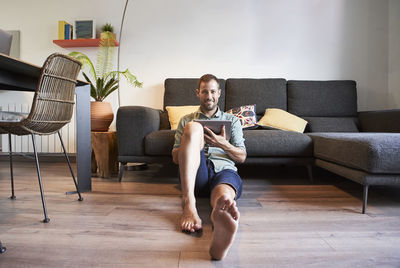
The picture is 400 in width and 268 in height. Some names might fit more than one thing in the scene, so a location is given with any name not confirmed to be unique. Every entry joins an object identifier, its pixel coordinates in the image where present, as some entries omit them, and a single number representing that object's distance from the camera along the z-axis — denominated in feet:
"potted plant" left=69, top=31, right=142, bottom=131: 7.47
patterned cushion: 7.41
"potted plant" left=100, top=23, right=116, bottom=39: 9.19
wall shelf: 9.18
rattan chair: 3.85
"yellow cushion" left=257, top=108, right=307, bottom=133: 7.34
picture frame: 9.29
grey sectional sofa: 4.22
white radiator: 9.95
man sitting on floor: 2.76
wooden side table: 6.84
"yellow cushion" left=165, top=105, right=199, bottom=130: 7.58
